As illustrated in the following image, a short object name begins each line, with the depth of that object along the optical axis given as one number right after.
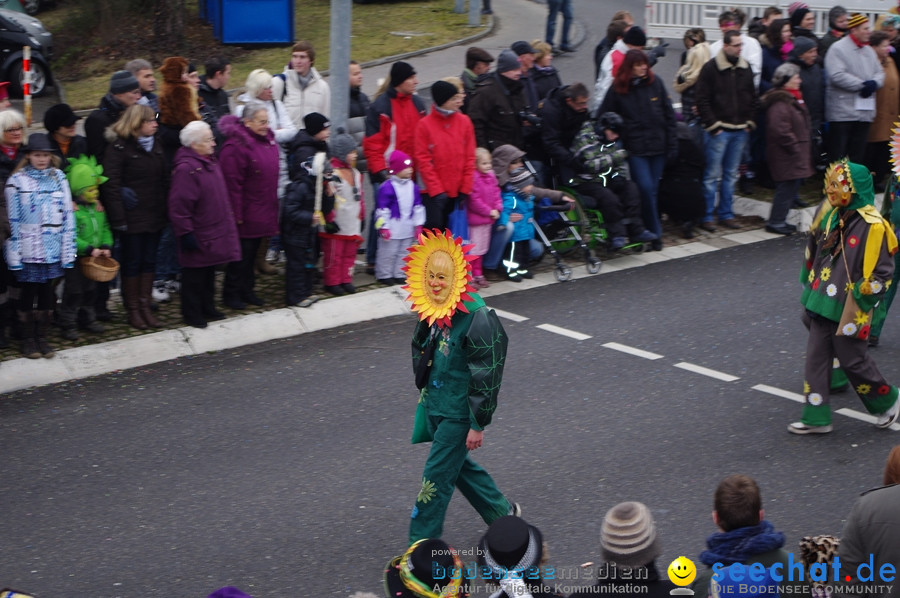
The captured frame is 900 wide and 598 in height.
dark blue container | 21.14
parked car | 18.91
